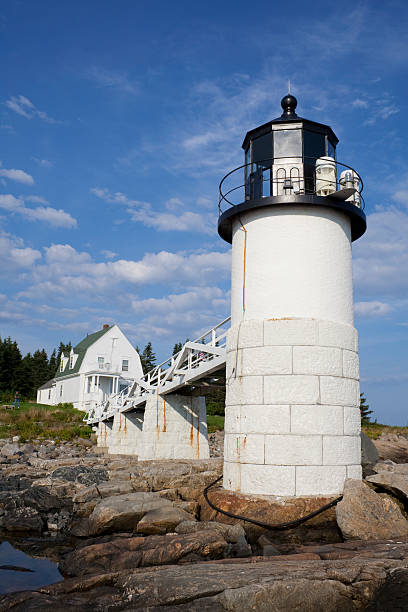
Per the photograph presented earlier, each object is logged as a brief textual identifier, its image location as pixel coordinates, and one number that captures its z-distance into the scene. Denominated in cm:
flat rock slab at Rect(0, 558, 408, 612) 512
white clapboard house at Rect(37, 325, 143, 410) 4610
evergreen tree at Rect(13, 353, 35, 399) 6912
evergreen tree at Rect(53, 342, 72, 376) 10536
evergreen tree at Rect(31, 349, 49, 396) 7781
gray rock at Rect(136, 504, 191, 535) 871
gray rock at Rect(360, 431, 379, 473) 1221
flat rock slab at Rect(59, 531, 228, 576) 672
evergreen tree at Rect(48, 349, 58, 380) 8825
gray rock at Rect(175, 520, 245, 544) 782
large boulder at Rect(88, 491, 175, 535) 909
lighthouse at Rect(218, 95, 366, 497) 941
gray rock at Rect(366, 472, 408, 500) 897
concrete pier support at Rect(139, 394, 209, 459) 1962
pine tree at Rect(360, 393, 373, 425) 4492
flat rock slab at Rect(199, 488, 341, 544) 849
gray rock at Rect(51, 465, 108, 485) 1495
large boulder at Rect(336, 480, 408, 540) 795
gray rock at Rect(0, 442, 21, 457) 2434
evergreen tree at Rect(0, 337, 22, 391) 6756
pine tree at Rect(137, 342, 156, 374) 7981
